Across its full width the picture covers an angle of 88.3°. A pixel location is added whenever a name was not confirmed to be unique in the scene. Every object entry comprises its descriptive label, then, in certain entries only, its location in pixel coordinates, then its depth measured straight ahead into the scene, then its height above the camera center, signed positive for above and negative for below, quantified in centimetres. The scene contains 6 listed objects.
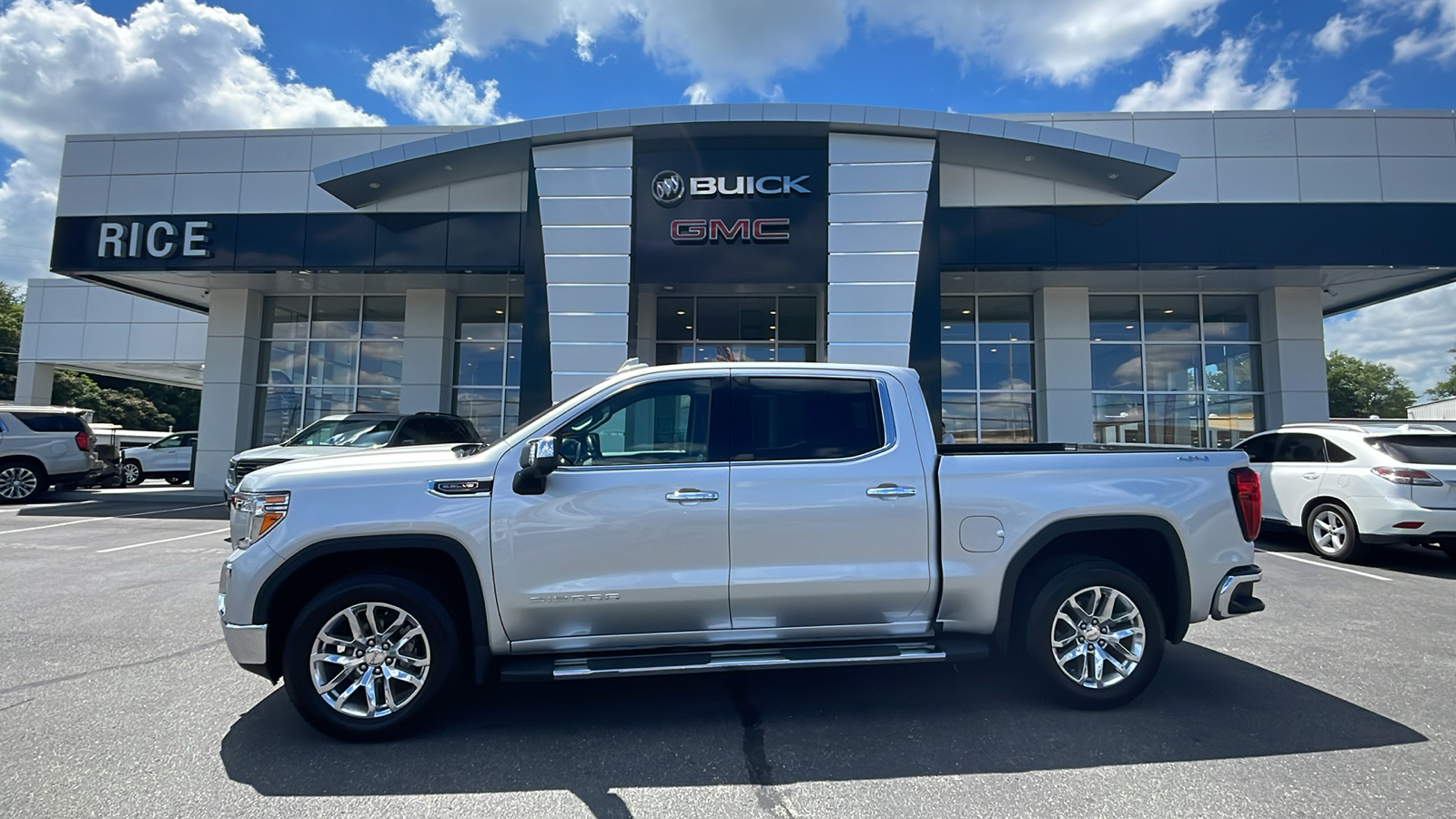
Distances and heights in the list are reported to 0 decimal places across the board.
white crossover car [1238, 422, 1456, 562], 784 -28
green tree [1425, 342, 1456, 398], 7065 +723
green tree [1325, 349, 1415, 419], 6981 +726
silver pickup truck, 370 -51
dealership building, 1301 +365
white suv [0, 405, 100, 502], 1496 -24
